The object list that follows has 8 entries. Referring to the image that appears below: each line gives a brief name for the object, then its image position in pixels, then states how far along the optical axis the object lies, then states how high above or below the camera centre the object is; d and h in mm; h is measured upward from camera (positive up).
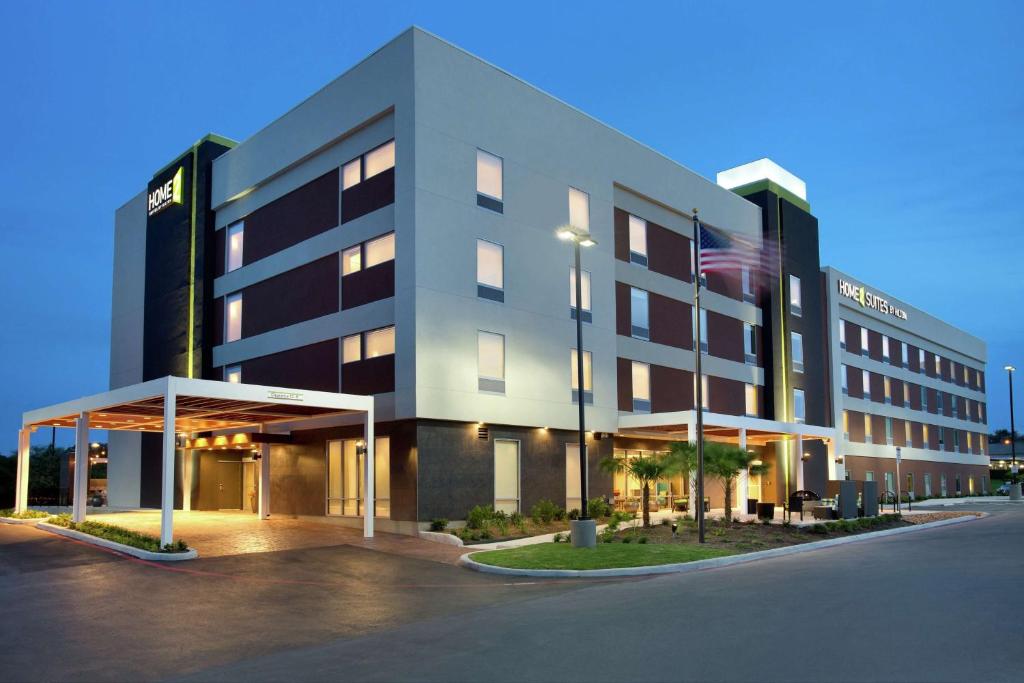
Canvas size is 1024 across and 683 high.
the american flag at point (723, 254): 26203 +5561
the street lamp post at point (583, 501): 23141 -1673
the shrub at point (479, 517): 29641 -2695
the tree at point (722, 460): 29125 -768
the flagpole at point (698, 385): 24812 +1503
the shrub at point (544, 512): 31250 -2679
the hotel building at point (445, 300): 30484 +5921
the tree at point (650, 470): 28938 -1081
